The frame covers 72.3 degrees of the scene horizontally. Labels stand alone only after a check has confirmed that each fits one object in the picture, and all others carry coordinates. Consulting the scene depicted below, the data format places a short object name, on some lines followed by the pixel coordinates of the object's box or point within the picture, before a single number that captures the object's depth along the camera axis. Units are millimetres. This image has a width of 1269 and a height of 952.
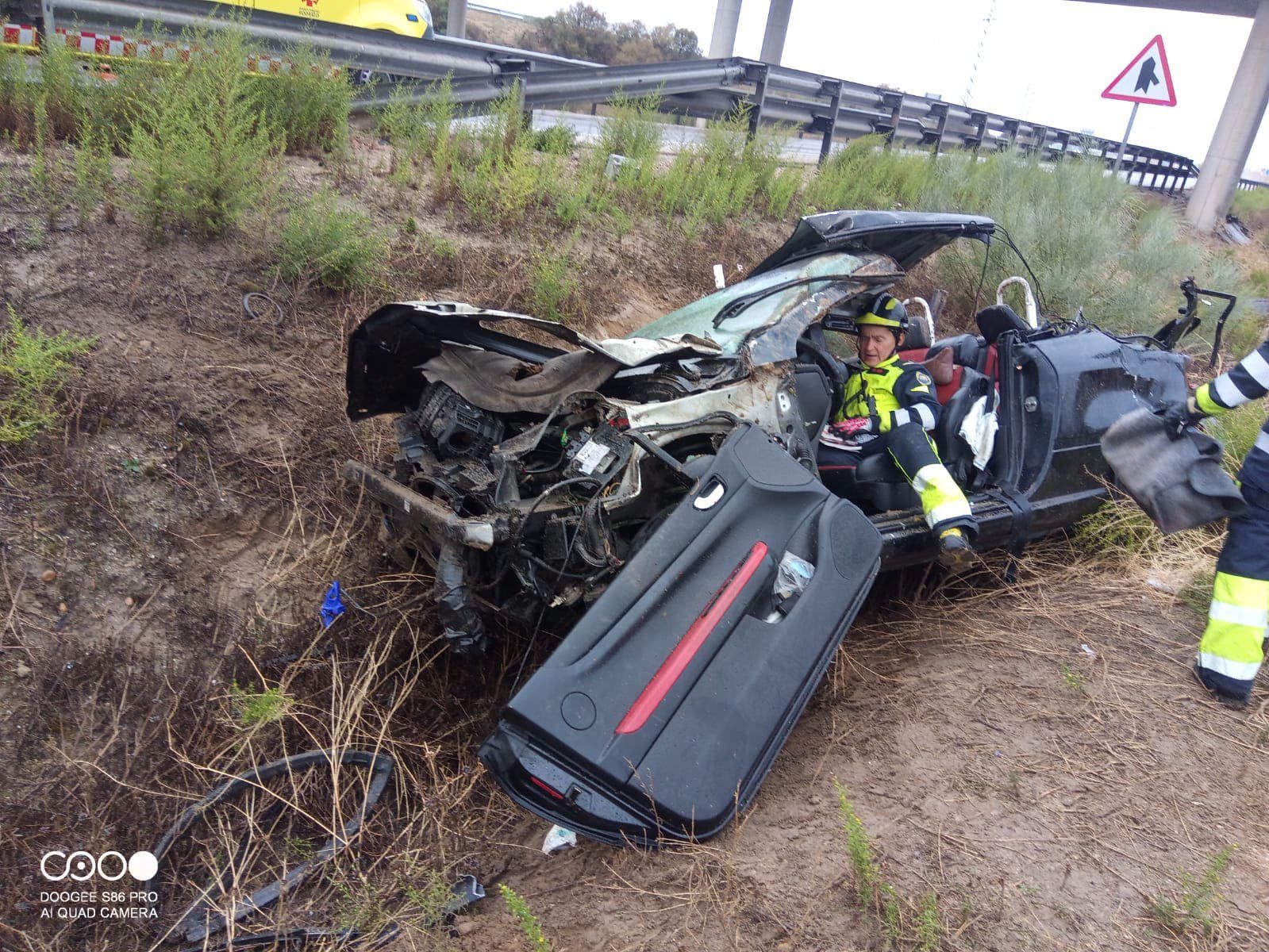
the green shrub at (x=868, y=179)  8266
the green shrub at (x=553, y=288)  5500
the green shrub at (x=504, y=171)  6023
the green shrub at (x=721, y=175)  7152
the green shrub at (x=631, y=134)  7246
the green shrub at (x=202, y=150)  4504
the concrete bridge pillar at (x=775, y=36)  21172
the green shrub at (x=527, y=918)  2277
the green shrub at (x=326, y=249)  4723
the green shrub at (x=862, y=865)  2594
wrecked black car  2660
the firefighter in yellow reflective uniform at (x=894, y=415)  3902
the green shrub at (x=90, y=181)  4441
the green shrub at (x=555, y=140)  6977
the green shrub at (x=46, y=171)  4434
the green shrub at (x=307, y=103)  5816
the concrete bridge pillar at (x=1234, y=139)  16859
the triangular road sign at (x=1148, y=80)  10445
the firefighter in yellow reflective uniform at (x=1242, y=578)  3672
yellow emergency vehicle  10195
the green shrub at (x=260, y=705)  3066
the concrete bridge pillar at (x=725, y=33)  20734
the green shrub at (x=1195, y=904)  2557
